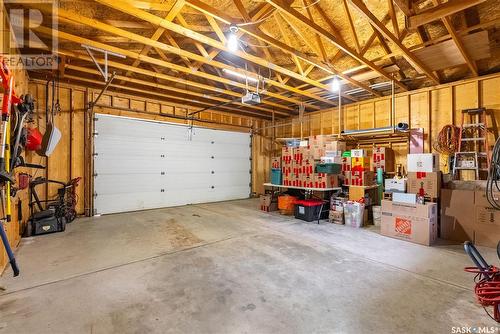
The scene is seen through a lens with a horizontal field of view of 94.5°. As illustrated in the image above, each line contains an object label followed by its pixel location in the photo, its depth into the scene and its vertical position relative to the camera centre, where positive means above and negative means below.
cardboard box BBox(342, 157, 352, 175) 5.96 +0.10
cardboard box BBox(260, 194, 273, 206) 6.52 -0.90
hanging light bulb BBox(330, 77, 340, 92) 4.97 +1.83
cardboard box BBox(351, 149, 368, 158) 5.77 +0.36
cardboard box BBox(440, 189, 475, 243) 3.97 -0.84
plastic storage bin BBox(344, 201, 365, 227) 4.93 -0.98
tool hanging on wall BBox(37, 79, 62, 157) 3.88 +0.50
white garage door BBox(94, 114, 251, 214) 6.15 +0.13
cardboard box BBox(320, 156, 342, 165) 6.06 +0.21
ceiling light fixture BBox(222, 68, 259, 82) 4.72 +1.99
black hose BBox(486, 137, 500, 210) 2.37 +0.01
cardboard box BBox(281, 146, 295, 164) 6.57 +0.39
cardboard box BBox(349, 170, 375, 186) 5.57 -0.25
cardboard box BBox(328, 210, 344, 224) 5.23 -1.12
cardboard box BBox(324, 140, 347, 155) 6.34 +0.61
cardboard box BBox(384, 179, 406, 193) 4.46 -0.34
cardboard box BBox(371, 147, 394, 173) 5.96 +0.23
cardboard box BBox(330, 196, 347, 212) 5.36 -0.83
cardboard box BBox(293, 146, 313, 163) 6.23 +0.39
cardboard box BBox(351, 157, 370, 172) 5.69 +0.09
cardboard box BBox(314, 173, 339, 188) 5.62 -0.30
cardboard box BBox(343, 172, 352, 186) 5.87 -0.26
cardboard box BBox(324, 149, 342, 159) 6.19 +0.38
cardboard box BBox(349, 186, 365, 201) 5.32 -0.58
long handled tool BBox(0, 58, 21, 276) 1.95 +0.17
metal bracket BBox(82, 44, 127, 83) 3.73 +1.97
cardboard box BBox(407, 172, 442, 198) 4.16 -0.27
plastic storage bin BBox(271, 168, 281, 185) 6.80 -0.24
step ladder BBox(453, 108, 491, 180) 4.71 +0.47
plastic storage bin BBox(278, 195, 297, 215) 6.12 -0.96
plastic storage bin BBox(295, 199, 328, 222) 5.42 -0.98
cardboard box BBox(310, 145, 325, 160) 6.53 +0.48
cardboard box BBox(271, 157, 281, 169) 6.83 +0.15
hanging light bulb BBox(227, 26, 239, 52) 2.95 +1.78
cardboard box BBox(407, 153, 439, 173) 4.27 +0.09
